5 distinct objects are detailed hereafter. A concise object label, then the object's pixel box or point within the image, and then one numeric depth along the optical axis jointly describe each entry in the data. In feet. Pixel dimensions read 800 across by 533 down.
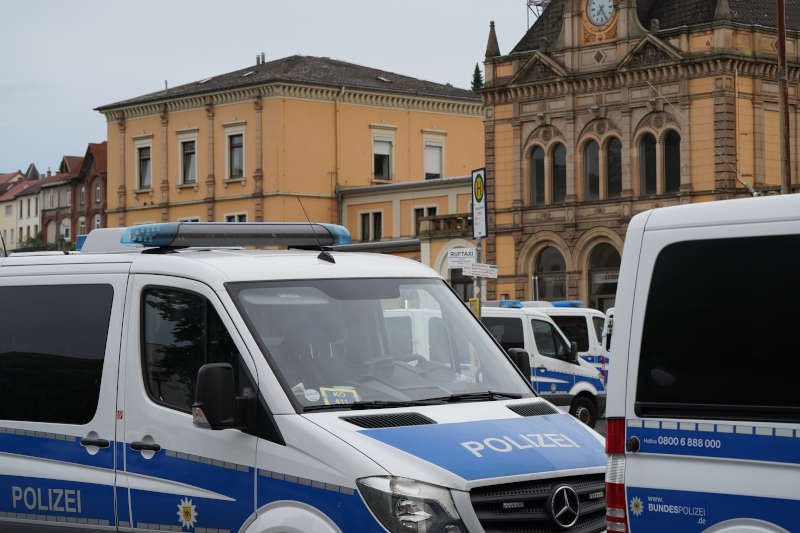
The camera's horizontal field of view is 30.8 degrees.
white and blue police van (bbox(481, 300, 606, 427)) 78.74
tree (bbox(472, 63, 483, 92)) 402.27
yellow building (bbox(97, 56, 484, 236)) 245.45
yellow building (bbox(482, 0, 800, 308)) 183.93
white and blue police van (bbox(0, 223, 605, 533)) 20.84
